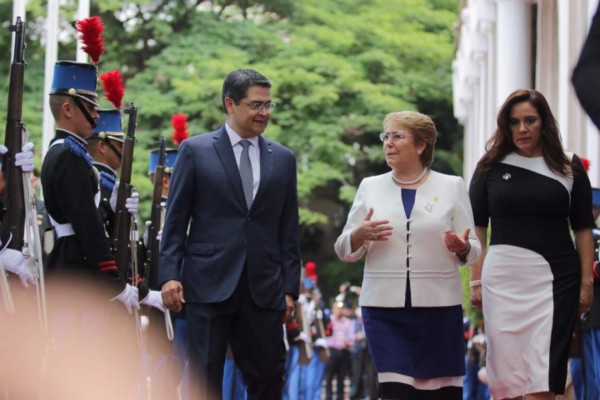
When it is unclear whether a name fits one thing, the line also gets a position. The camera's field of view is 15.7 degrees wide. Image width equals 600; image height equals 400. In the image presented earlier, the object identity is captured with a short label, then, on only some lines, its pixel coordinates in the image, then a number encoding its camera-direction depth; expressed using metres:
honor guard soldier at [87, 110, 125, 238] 14.97
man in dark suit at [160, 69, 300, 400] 11.99
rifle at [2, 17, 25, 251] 11.82
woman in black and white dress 13.12
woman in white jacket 12.62
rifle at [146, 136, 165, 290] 17.68
